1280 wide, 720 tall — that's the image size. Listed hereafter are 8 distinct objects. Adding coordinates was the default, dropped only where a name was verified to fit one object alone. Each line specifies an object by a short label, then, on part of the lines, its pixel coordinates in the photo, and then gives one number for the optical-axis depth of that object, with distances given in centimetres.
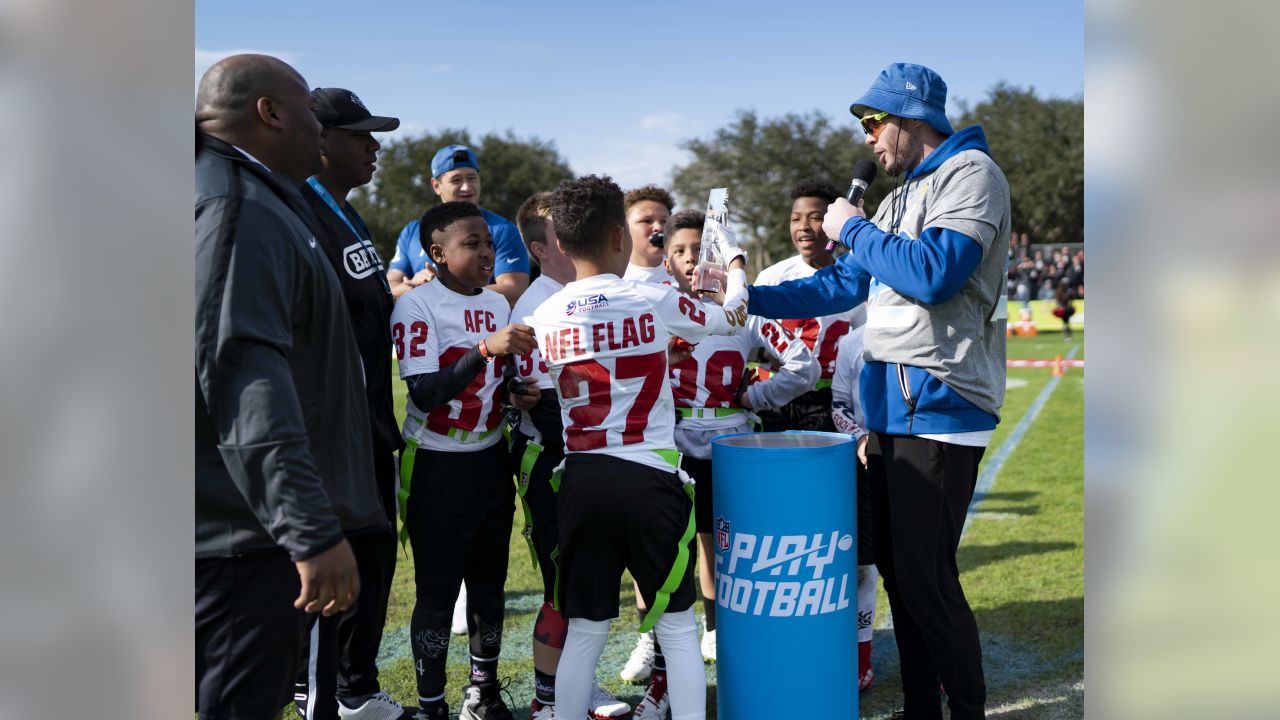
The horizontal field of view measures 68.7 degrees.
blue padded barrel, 329
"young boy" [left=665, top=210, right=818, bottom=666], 422
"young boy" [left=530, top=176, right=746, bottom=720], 324
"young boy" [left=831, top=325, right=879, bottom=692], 427
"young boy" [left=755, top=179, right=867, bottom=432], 468
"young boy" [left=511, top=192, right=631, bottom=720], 380
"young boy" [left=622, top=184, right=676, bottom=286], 459
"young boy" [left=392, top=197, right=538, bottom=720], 376
